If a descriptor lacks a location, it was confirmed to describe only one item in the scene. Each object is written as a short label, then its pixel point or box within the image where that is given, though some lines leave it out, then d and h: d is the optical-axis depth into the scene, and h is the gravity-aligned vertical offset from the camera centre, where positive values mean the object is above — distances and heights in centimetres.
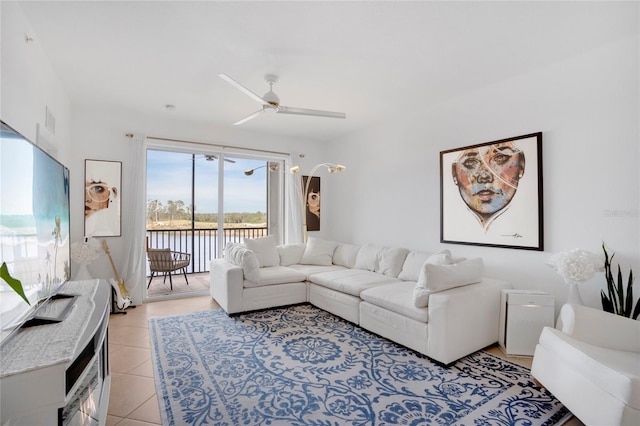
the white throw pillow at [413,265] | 372 -59
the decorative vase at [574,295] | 260 -65
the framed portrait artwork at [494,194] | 307 +23
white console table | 103 -56
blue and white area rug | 196 -123
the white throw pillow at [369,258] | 430 -59
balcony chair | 483 -73
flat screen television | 125 -6
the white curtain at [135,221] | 429 -9
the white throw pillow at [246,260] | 390 -57
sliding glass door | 488 +22
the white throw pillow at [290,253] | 485 -60
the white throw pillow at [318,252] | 491 -58
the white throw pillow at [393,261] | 401 -59
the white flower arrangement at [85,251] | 372 -43
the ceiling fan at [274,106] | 296 +105
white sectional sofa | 268 -78
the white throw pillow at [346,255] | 473 -61
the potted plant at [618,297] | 240 -63
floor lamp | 544 +15
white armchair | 161 -85
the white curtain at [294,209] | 559 +10
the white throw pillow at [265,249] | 455 -51
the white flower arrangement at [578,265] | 250 -39
